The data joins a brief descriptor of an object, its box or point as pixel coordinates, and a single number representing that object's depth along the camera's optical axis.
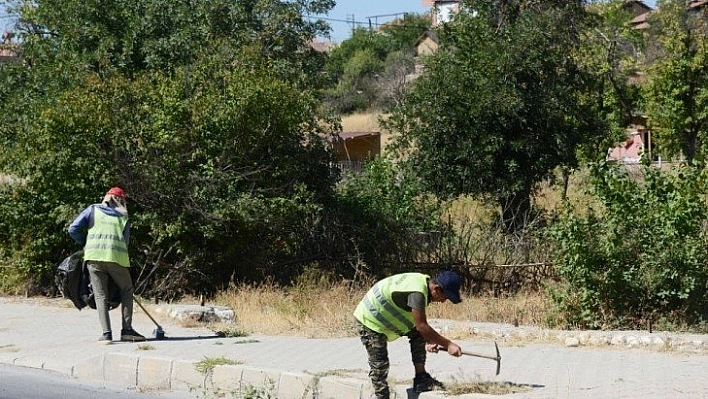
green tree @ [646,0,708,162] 39.94
